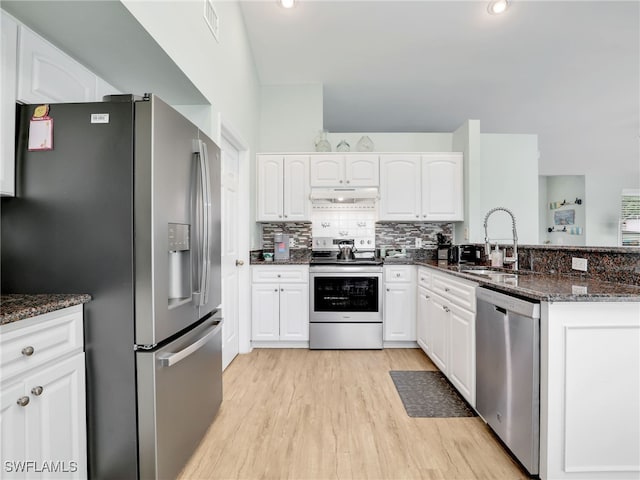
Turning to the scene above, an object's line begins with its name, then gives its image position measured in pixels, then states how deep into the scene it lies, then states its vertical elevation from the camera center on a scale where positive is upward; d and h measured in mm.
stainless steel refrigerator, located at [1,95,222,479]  1233 -40
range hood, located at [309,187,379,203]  3516 +514
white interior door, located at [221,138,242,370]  2682 -115
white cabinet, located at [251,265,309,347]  3273 -711
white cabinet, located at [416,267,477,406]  2018 -686
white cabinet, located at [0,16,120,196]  1196 +716
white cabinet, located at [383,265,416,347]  3301 -695
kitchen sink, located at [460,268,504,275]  2565 -274
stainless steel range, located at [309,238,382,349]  3238 -707
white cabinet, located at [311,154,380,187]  3629 +809
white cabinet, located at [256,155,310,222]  3629 +608
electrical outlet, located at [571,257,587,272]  1903 -154
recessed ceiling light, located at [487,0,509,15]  2543 +1958
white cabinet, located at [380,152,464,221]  3666 +632
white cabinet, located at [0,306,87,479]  939 -548
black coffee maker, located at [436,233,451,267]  3493 -118
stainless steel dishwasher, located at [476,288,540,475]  1413 -682
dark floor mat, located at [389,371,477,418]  2055 -1160
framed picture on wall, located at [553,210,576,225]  8344 +616
